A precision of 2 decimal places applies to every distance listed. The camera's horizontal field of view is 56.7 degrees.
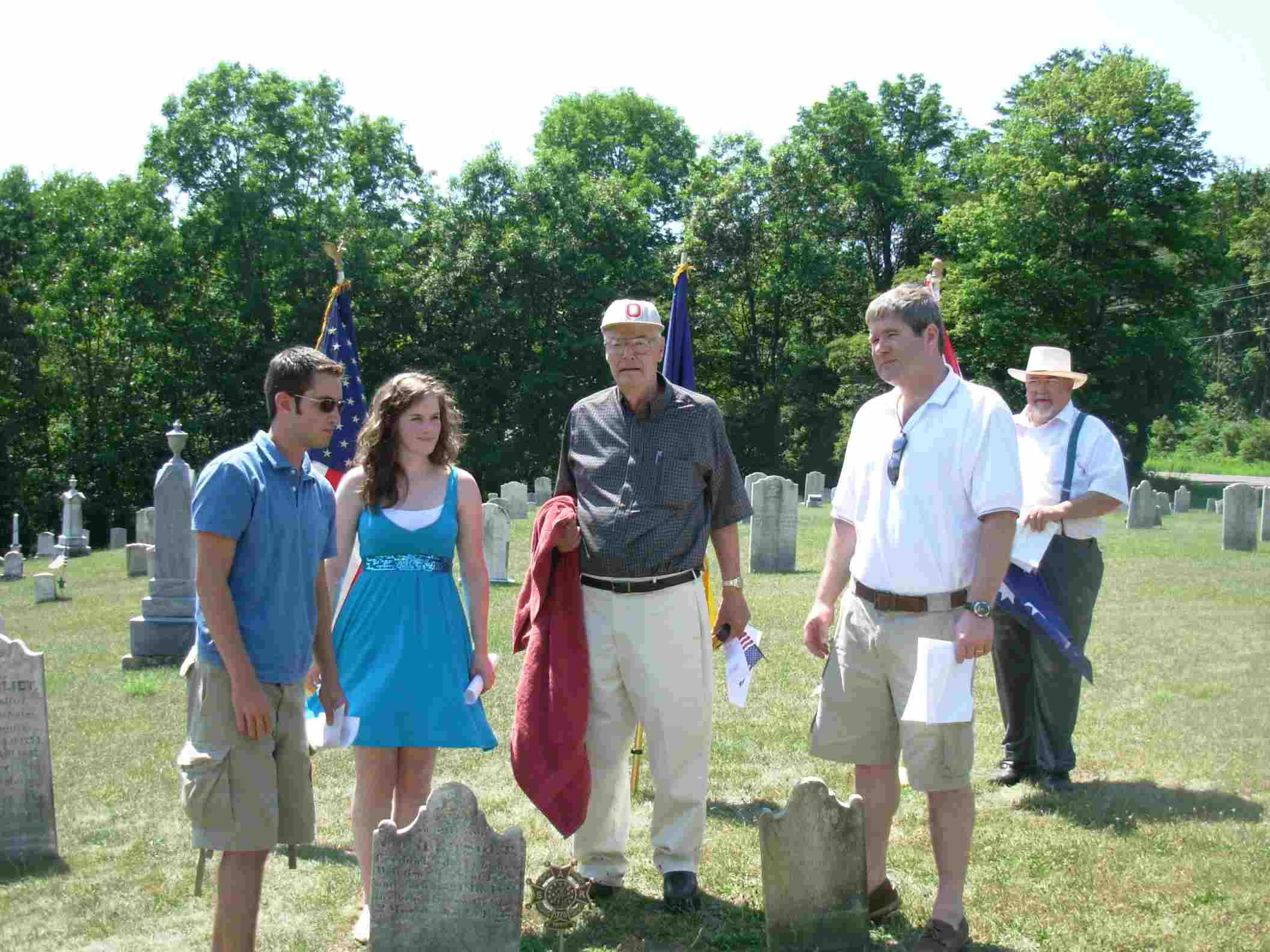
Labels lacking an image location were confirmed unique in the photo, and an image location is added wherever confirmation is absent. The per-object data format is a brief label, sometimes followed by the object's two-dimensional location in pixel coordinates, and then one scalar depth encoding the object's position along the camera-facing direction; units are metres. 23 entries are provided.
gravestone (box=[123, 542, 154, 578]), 19.88
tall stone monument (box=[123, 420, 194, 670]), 11.38
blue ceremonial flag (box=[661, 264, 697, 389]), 6.44
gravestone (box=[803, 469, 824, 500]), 28.56
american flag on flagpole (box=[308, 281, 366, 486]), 8.02
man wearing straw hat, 6.10
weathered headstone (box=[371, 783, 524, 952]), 3.62
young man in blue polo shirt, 3.52
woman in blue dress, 4.27
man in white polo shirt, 4.00
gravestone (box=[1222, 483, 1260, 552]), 18.55
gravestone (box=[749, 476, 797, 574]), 15.73
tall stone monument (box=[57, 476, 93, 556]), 26.31
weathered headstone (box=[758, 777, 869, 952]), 3.85
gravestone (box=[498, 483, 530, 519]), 23.09
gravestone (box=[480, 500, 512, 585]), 13.82
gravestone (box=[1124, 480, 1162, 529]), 22.72
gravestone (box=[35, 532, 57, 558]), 26.83
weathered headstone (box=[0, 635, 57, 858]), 5.34
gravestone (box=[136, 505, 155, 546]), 22.51
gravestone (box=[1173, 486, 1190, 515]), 28.14
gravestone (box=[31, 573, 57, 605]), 17.56
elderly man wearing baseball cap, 4.58
